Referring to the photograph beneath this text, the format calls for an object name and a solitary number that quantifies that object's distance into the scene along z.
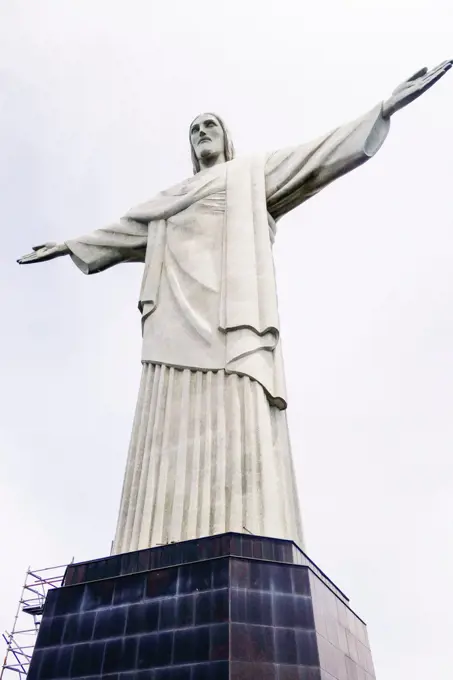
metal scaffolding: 15.27
